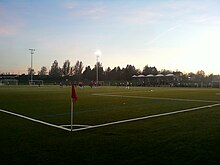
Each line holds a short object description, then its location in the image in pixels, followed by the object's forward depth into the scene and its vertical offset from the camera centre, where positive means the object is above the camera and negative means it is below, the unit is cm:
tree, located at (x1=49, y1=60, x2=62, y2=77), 11768 +655
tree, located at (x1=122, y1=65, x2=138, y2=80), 9407 +474
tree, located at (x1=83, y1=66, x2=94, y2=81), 10138 +411
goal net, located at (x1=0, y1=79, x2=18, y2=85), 7423 -38
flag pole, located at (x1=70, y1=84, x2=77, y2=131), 629 -46
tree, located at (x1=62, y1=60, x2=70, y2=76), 11559 +751
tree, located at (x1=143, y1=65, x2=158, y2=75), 10556 +626
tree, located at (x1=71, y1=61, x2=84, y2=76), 11588 +756
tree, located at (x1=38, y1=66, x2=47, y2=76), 12044 +601
